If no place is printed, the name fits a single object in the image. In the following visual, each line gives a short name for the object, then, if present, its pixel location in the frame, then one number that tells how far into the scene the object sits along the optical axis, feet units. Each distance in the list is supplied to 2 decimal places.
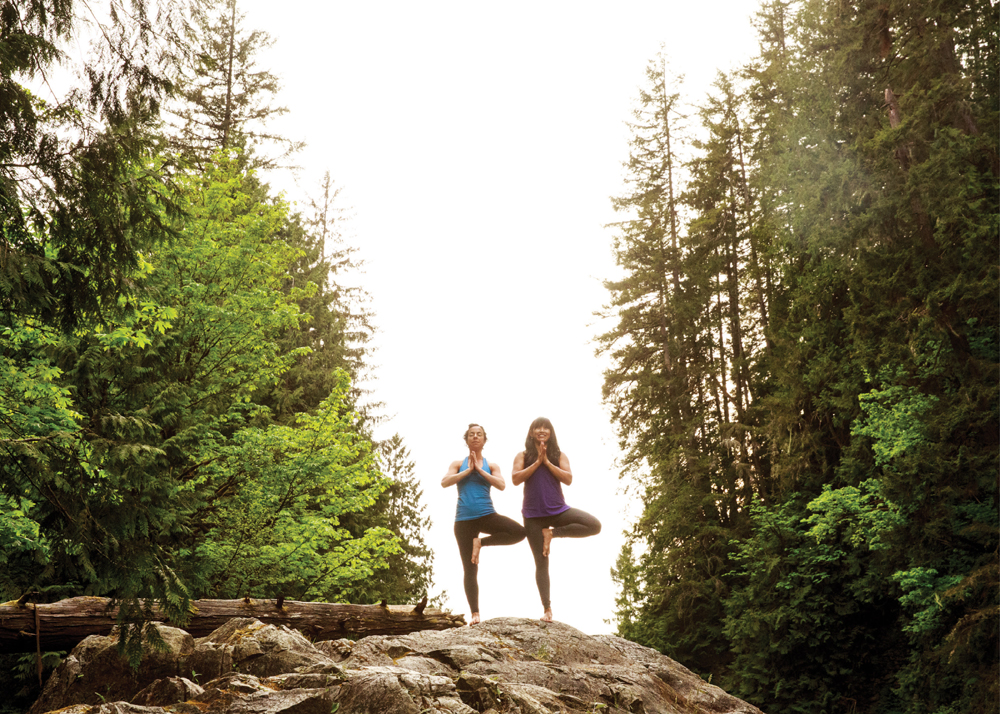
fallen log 26.43
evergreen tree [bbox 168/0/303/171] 69.67
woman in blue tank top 25.89
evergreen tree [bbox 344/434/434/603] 71.20
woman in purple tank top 25.70
